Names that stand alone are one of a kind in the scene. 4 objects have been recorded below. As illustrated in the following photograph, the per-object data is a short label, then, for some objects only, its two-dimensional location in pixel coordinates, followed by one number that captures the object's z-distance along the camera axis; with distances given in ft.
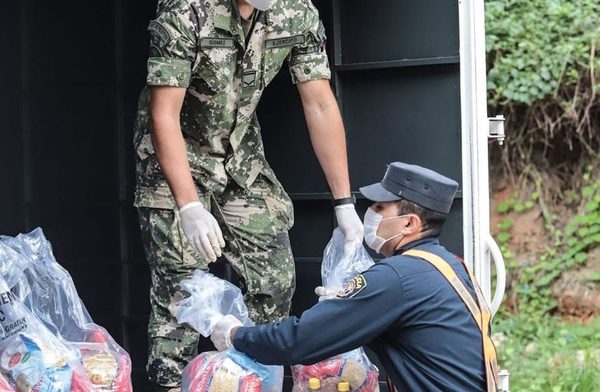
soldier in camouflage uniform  17.21
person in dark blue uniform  13.93
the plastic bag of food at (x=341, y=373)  16.53
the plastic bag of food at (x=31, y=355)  14.68
